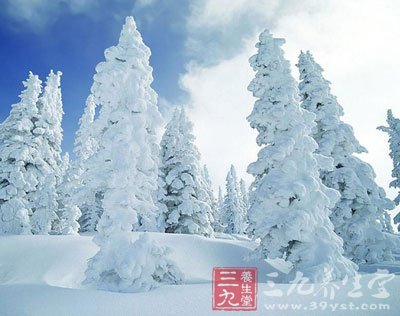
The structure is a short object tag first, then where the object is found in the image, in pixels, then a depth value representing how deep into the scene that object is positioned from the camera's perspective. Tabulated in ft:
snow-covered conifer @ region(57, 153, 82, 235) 109.77
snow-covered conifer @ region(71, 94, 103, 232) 126.74
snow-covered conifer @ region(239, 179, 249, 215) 266.49
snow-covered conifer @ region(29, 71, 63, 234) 93.91
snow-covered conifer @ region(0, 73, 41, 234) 80.33
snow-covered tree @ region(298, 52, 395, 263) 62.90
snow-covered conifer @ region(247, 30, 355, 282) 42.78
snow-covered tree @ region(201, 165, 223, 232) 186.06
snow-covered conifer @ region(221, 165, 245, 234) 197.26
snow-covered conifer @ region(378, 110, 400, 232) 92.32
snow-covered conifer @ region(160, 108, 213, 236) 88.84
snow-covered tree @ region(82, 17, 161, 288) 42.52
